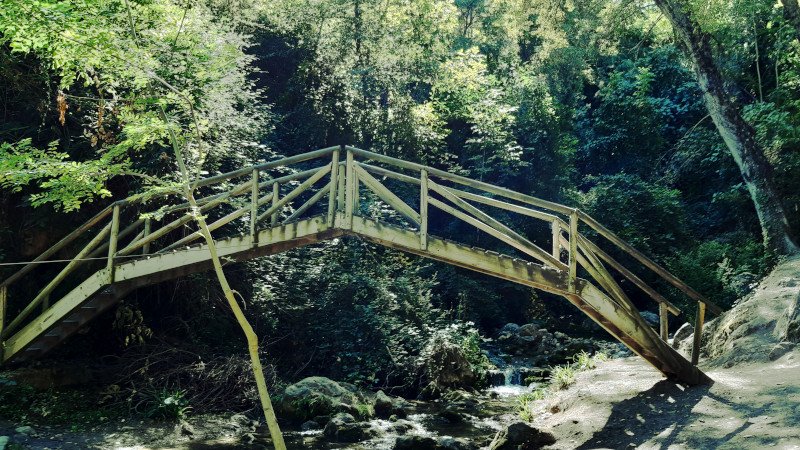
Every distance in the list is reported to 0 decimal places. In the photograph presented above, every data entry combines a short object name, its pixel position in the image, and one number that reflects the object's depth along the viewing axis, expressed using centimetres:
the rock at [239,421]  1109
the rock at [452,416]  1199
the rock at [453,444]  992
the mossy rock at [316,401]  1177
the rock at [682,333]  1266
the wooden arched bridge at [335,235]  923
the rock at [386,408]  1234
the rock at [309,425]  1121
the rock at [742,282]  1493
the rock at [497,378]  1559
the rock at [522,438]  881
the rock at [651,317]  2022
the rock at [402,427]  1128
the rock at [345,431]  1070
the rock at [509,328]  2053
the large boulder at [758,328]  928
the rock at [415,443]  993
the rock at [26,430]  946
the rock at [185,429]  1045
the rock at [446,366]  1432
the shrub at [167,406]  1098
